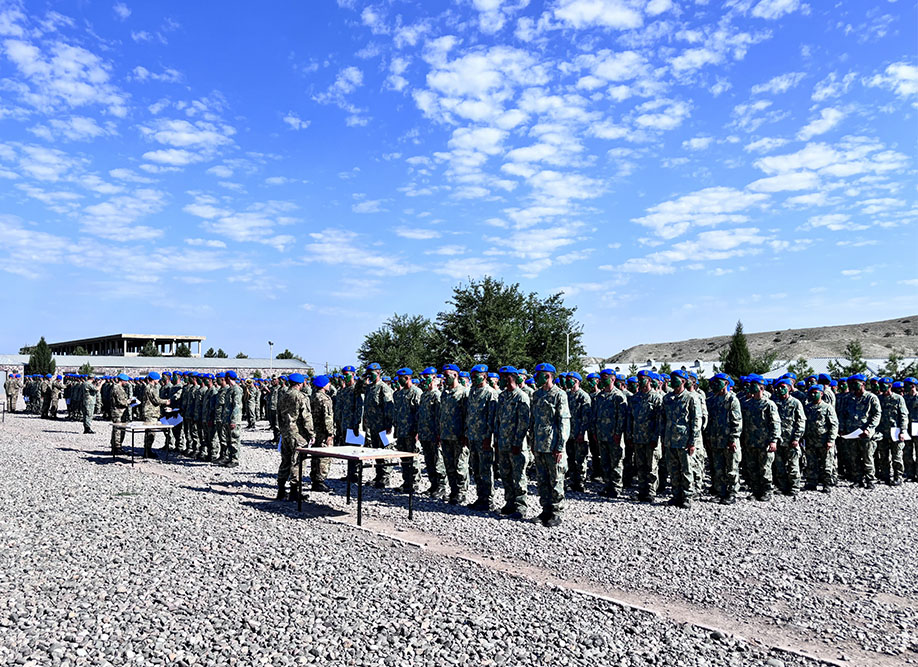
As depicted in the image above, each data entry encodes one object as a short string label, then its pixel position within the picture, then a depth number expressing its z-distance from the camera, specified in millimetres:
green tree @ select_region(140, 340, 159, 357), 80688
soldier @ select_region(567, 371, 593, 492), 12062
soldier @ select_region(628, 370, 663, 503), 11109
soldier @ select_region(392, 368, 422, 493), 11336
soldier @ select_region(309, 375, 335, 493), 10680
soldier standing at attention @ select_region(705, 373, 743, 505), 10539
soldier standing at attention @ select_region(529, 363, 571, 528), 8977
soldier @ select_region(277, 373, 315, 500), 10266
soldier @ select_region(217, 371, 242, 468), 14031
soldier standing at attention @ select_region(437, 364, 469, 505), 10492
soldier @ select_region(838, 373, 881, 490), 12594
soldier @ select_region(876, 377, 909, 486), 12938
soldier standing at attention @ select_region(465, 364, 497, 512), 9977
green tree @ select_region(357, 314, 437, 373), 34438
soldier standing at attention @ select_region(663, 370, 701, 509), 10117
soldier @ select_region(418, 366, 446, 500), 11148
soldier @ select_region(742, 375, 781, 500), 10680
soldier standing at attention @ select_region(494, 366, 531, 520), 9414
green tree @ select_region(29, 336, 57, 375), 50375
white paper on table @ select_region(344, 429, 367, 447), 10344
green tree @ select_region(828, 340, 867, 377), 24316
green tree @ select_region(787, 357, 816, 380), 25741
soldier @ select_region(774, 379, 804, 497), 11367
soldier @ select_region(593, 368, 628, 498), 11805
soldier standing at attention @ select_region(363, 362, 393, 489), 11984
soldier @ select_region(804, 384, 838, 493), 12039
